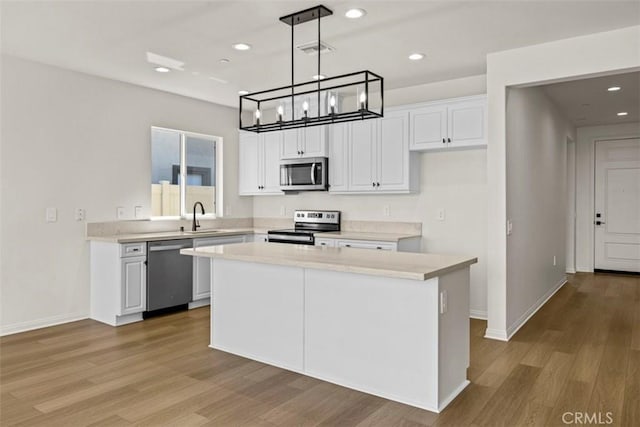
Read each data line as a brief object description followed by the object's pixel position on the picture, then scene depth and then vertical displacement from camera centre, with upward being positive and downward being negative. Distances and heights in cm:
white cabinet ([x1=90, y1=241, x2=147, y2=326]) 441 -73
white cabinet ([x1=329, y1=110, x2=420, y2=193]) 484 +62
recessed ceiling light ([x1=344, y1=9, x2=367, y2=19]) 307 +139
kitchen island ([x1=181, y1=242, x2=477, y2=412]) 261 -70
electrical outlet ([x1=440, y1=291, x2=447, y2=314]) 259 -53
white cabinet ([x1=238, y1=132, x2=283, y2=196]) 597 +67
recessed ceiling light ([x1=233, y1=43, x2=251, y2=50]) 375 +142
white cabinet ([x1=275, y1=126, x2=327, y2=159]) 541 +87
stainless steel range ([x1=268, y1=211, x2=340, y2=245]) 529 -21
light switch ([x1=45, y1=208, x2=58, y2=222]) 436 -4
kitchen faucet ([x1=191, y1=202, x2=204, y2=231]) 558 -17
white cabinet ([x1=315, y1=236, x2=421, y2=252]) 463 -35
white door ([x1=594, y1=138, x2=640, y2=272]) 735 +12
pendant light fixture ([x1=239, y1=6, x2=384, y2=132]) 305 +137
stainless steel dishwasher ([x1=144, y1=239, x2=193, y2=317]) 466 -71
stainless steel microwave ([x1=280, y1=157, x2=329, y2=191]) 541 +46
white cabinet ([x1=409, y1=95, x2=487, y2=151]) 433 +89
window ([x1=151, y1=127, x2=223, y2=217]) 543 +50
